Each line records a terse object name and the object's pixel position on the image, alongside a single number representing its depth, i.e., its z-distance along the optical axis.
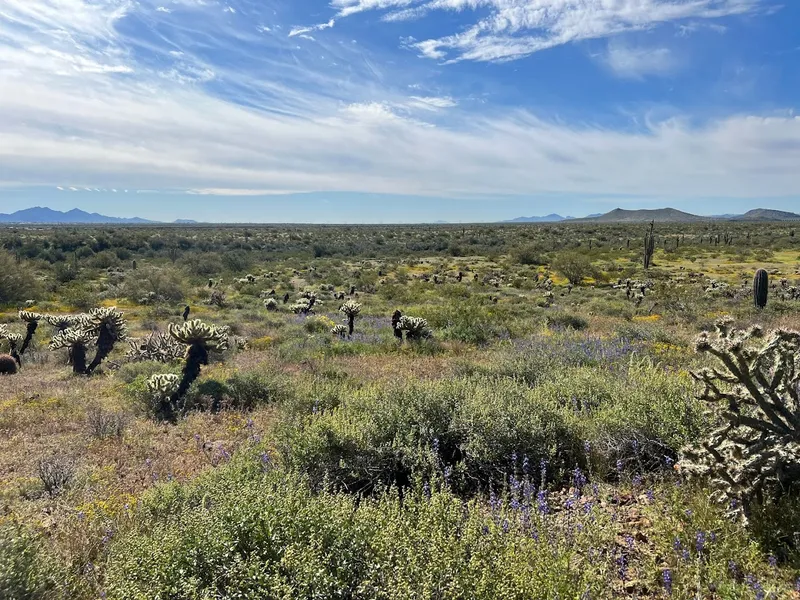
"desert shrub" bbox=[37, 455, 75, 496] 4.77
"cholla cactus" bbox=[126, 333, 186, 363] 11.15
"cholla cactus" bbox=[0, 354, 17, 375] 10.68
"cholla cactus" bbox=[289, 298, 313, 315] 19.31
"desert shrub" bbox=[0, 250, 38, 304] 22.19
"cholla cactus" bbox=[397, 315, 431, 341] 12.20
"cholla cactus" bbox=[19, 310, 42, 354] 12.09
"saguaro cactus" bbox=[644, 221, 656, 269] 34.38
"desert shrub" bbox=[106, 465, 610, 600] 2.43
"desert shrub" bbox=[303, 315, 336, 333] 15.36
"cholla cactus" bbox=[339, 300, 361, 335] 13.49
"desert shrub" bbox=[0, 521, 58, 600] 2.70
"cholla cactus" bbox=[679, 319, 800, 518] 2.99
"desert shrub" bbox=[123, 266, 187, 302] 24.28
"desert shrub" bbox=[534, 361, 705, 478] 4.46
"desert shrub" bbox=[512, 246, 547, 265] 41.12
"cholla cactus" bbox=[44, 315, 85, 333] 12.59
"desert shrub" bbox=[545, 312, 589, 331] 14.48
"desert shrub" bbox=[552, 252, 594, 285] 29.67
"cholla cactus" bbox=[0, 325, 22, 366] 11.54
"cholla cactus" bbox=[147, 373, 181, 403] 7.76
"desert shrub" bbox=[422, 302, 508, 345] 12.55
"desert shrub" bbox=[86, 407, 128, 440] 6.36
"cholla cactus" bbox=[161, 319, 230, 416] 8.55
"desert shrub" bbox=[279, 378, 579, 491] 4.54
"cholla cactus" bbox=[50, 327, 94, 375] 10.28
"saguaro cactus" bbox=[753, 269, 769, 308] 16.53
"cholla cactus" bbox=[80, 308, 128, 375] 10.70
